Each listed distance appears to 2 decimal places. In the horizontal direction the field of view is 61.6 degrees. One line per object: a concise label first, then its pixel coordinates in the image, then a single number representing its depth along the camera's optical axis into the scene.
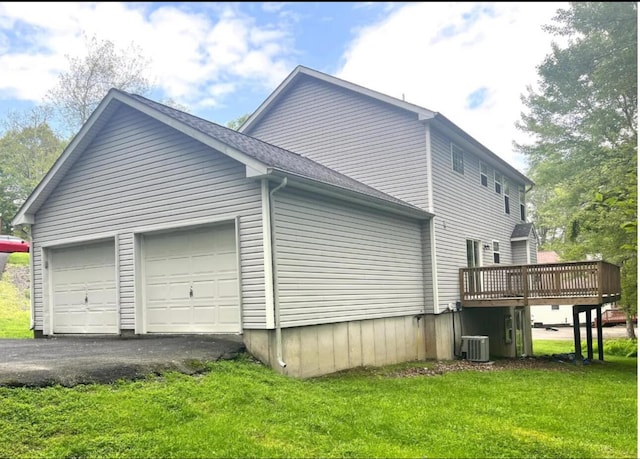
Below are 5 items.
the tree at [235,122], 37.88
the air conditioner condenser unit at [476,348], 14.62
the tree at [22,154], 29.55
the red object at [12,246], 17.73
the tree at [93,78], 26.86
